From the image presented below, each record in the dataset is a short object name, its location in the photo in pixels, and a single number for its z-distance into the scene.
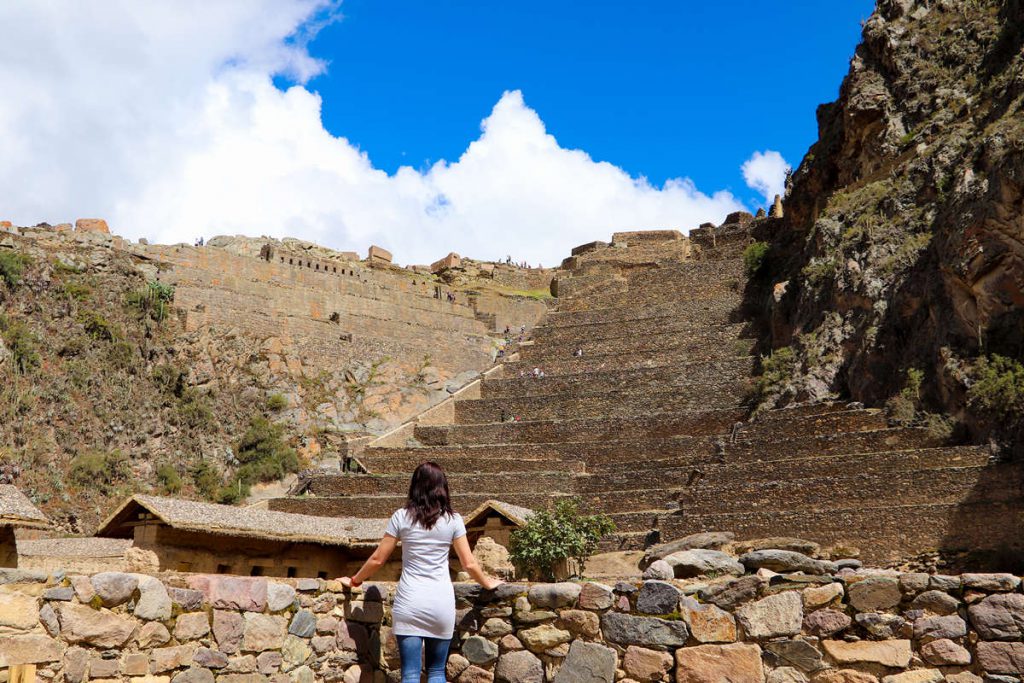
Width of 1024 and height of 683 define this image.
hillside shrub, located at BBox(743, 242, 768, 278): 41.78
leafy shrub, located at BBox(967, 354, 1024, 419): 20.67
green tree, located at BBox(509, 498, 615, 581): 17.94
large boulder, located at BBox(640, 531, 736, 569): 20.97
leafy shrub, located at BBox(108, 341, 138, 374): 33.22
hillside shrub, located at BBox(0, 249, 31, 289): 32.59
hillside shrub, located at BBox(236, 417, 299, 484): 32.78
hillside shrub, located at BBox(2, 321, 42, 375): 30.55
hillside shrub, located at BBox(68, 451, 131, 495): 29.02
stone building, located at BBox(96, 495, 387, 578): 17.14
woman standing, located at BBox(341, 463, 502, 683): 6.24
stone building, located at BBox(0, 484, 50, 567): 16.09
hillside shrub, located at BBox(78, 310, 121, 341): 33.47
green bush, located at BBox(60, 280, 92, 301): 34.03
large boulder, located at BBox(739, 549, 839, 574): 6.25
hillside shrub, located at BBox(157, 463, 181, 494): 30.50
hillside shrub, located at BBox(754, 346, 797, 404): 29.86
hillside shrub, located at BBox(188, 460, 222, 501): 31.17
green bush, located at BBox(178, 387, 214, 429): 33.28
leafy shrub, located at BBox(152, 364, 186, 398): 33.88
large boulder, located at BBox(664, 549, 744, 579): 6.74
